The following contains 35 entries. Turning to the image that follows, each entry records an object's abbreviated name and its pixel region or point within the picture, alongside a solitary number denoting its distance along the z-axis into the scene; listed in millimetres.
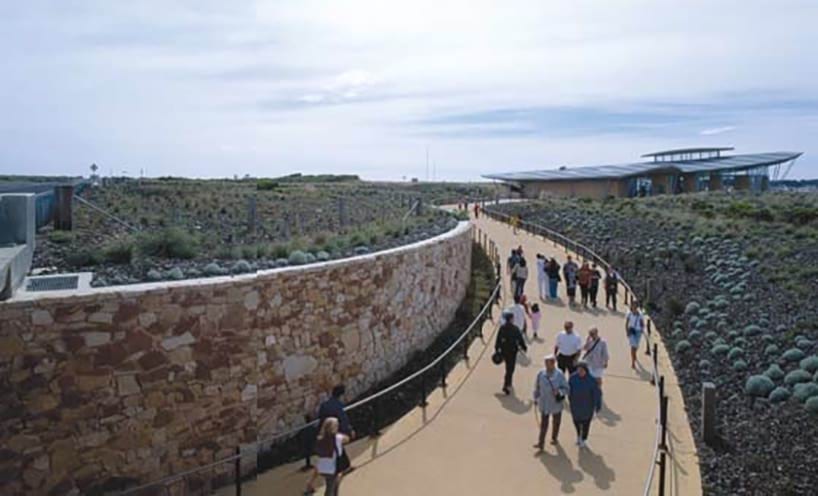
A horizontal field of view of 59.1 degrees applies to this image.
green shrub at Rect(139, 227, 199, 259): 13062
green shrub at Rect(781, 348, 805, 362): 14398
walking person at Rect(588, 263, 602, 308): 19672
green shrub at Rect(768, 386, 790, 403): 12682
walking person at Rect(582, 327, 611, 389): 11680
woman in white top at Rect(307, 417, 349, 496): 8391
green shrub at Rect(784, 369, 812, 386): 13141
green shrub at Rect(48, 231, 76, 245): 14195
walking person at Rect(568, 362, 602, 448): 9805
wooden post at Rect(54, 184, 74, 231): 16047
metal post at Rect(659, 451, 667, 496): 8369
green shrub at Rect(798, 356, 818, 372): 13570
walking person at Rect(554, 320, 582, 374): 11886
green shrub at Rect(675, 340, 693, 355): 16300
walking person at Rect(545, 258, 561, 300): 20406
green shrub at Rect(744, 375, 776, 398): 13141
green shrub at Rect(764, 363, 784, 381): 13609
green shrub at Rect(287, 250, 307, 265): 12708
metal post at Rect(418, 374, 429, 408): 11719
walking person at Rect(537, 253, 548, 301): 21141
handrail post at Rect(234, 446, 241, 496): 9047
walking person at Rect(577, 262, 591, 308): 19703
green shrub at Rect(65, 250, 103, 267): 11719
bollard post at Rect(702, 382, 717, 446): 10852
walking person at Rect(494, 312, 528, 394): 12320
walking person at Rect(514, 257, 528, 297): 19500
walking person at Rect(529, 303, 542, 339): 16016
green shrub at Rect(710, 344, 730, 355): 15610
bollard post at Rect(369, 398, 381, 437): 11183
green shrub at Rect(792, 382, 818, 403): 12359
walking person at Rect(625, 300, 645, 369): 14102
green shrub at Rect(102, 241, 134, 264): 12000
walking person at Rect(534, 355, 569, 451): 10000
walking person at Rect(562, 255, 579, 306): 20219
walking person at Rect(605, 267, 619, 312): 19625
